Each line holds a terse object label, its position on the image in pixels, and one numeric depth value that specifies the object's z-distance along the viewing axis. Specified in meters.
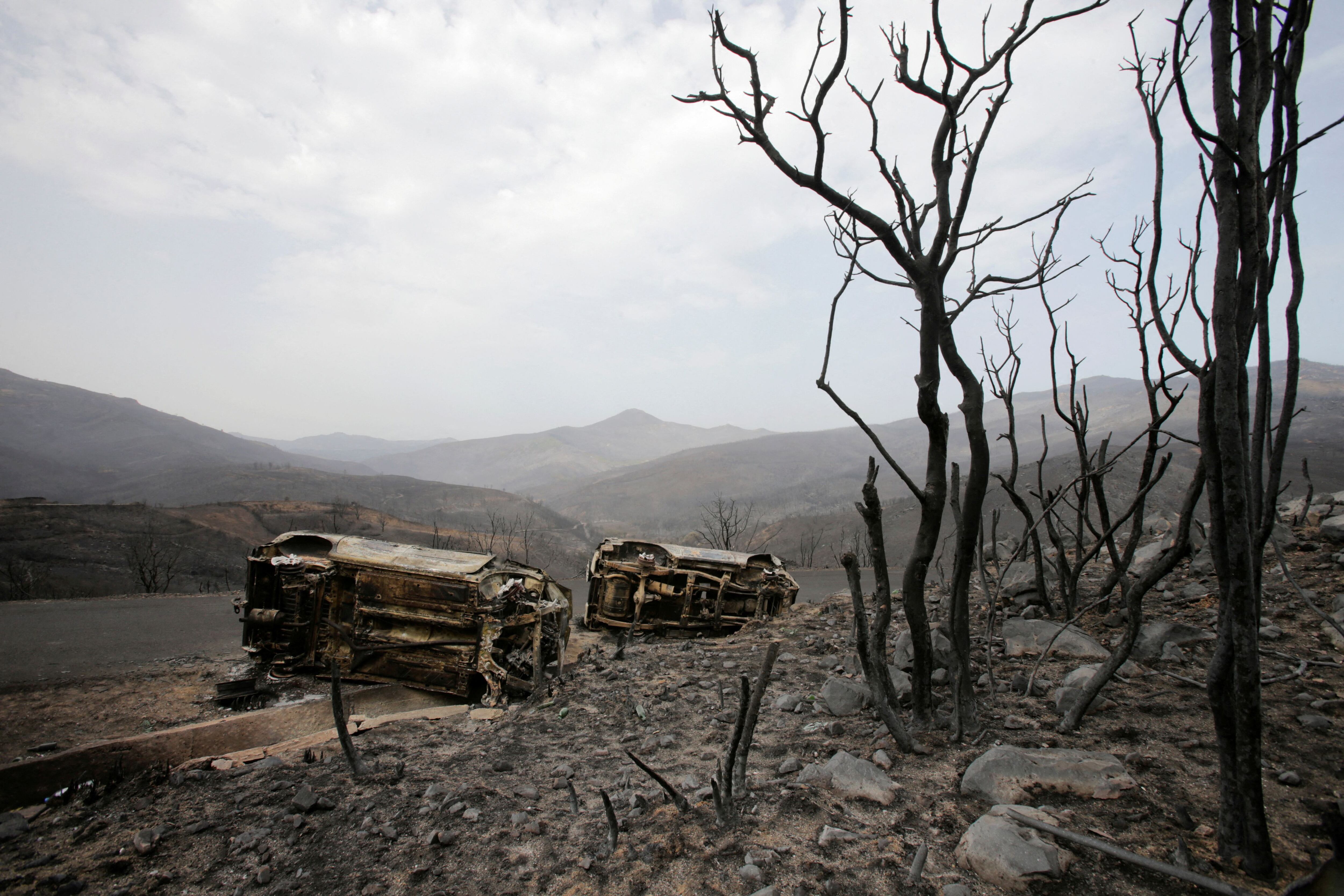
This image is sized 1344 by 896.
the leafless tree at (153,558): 15.20
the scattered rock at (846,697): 4.60
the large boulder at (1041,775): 2.99
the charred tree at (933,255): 3.24
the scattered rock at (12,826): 3.11
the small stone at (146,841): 3.00
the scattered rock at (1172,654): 4.74
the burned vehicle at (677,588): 9.07
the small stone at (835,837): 2.83
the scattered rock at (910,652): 4.78
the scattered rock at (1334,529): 6.49
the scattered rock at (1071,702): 3.99
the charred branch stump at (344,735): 3.69
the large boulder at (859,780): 3.18
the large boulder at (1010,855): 2.39
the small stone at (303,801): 3.42
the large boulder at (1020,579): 7.54
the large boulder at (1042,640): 5.14
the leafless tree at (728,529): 18.61
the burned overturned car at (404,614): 5.99
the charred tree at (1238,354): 2.29
